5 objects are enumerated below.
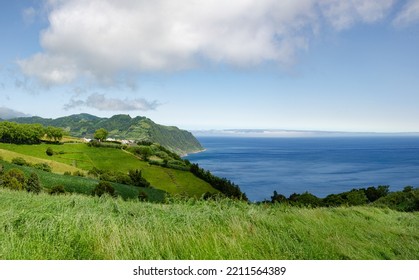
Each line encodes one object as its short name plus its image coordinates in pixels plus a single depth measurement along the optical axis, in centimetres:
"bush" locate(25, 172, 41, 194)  4417
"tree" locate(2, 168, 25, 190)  3981
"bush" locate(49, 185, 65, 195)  4100
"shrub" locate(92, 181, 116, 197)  5112
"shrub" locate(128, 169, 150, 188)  8919
